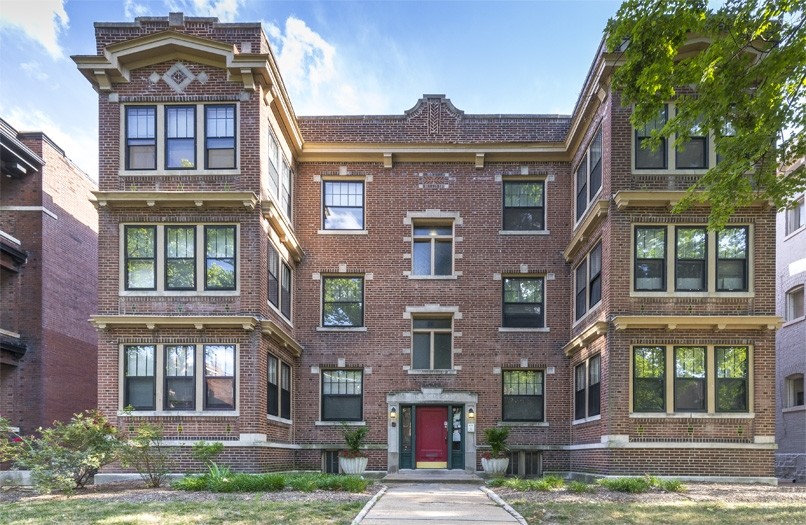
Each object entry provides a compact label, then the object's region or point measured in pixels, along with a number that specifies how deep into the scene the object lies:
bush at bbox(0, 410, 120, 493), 13.09
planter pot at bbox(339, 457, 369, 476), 17.61
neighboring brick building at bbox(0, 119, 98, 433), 17.97
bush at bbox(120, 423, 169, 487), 14.12
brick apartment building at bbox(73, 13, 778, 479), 15.00
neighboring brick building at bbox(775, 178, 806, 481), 20.09
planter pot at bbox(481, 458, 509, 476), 17.86
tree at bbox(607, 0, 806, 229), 9.25
